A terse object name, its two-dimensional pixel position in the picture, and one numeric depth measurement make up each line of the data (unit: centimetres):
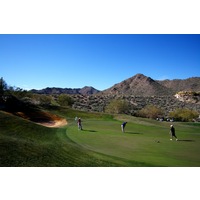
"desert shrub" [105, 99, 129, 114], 7000
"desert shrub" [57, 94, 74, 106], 7394
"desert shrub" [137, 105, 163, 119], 6729
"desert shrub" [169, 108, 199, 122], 6475
